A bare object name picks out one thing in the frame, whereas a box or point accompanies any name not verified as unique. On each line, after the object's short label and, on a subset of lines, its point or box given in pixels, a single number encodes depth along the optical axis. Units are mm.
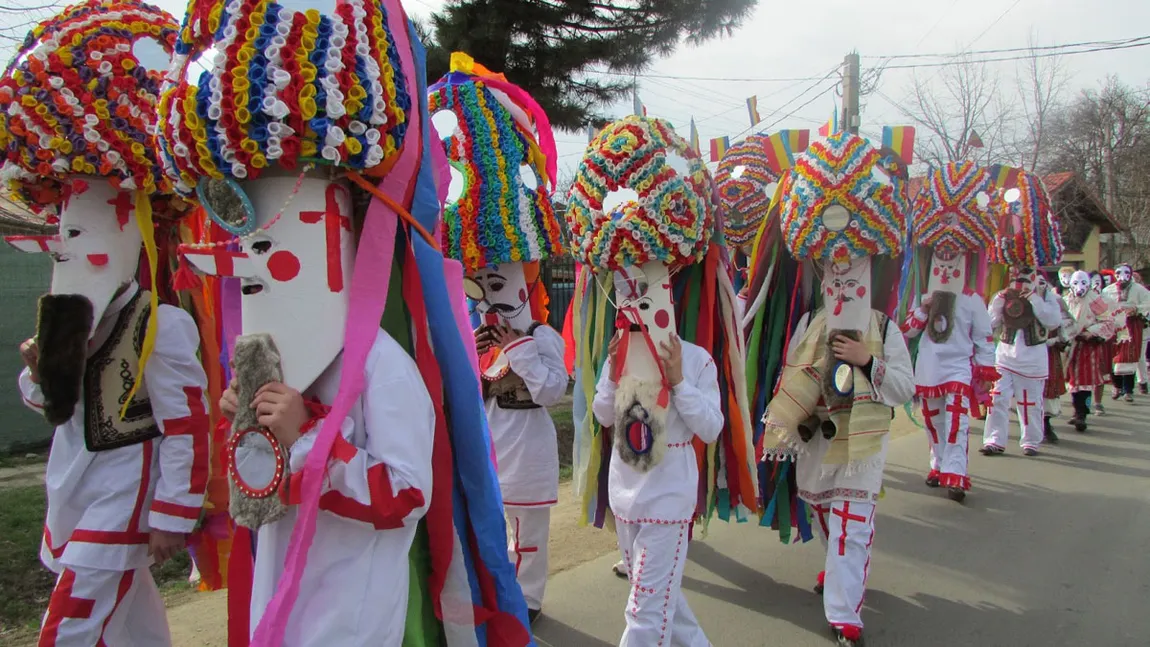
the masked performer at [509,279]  3812
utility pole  15227
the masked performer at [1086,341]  9555
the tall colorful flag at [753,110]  6598
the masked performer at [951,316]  6285
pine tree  8436
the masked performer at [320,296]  1820
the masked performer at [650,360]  3117
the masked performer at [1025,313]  7593
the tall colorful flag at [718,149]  6945
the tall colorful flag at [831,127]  4473
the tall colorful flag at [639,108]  3670
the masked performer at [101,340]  2627
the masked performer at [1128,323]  11258
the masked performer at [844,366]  3791
